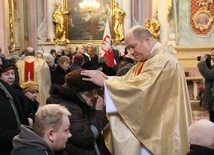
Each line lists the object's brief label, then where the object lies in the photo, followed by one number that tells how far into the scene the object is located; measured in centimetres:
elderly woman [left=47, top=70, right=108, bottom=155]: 252
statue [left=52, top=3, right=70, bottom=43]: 1602
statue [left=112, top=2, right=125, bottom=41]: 1589
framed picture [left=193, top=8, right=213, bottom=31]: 962
